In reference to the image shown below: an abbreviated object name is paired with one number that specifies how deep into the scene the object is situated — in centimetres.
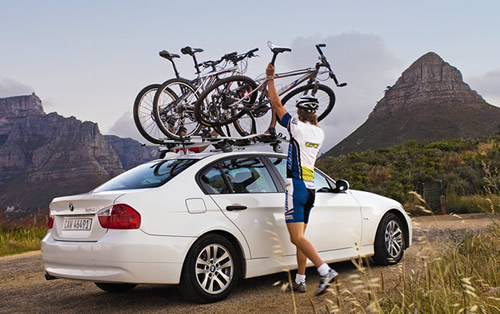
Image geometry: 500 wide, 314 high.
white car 518
